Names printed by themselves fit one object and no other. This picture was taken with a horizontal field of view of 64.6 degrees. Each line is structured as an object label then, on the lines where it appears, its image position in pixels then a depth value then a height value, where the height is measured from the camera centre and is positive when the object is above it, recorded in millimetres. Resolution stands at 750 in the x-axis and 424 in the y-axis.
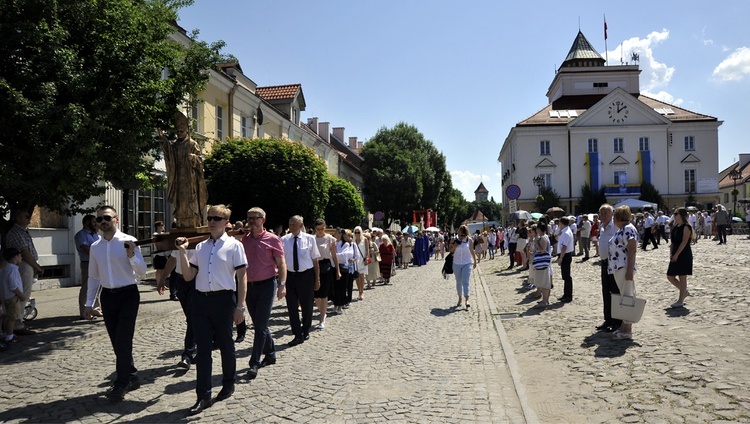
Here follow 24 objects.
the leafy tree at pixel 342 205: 36375 +1102
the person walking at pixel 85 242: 10602 -277
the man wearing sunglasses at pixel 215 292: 5590 -655
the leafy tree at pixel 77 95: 8844 +2147
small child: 8656 -959
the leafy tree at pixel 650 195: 58166 +2337
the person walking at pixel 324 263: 10406 -726
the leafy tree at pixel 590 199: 58531 +2020
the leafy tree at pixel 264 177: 22312 +1782
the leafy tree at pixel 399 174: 56938 +4726
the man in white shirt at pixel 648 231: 25294 -527
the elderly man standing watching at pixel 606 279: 8564 -874
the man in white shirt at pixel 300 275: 8867 -773
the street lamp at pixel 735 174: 46406 +3508
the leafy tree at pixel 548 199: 58250 +2073
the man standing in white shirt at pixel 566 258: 12133 -780
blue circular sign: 19531 +953
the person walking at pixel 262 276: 7191 -635
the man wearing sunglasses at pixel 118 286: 5922 -605
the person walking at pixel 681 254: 9758 -593
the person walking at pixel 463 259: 12672 -812
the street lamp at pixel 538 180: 39959 +2720
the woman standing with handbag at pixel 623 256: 7836 -502
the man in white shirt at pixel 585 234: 22516 -550
